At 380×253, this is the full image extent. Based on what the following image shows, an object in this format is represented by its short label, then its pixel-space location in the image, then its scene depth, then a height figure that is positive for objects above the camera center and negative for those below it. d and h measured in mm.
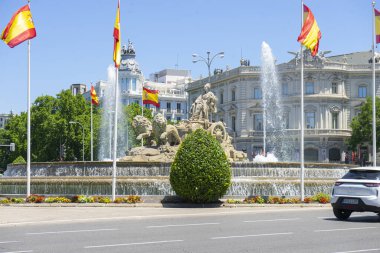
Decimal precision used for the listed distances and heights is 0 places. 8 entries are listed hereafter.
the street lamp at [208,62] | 52803 +7809
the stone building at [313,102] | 78250 +6751
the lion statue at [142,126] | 35281 +1575
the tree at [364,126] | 70062 +3224
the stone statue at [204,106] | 36062 +2787
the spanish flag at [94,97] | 57312 +5253
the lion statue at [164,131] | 34188 +1245
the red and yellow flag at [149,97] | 48438 +4442
